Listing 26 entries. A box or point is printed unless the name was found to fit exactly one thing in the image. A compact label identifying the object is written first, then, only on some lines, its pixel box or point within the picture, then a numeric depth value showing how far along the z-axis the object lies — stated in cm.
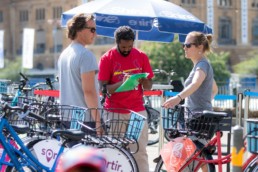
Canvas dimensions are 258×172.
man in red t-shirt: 845
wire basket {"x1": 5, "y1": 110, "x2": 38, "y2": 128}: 736
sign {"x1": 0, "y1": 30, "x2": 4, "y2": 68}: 2758
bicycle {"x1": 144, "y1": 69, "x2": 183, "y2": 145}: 1348
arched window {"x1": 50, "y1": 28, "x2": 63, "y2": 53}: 9850
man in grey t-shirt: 759
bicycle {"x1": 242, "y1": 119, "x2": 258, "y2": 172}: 719
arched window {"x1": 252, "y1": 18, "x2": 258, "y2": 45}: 9412
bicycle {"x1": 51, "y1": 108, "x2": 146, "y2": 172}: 688
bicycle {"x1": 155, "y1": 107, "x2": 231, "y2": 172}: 759
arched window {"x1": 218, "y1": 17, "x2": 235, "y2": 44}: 9306
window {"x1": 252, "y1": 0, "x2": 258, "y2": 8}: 9488
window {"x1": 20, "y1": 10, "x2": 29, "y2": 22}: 10433
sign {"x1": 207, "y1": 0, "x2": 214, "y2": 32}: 9118
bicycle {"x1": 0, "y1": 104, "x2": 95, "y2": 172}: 729
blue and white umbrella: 1349
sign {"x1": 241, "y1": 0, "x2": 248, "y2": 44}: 9306
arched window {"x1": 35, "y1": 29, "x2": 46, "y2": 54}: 10156
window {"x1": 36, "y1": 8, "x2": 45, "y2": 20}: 10194
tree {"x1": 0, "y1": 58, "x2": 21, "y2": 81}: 8662
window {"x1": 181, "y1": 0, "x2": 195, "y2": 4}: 9100
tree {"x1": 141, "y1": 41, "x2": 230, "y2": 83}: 6231
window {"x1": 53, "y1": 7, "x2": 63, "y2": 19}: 9850
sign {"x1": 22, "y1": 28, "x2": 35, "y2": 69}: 3341
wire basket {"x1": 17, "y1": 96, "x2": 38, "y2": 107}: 852
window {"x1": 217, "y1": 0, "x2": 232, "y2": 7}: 9275
